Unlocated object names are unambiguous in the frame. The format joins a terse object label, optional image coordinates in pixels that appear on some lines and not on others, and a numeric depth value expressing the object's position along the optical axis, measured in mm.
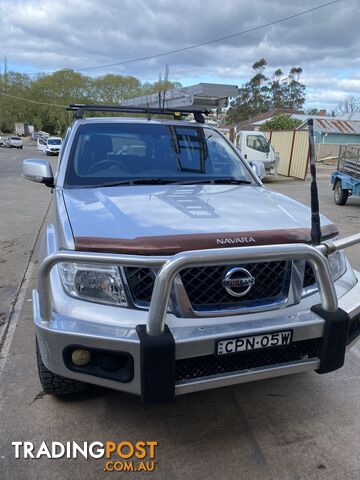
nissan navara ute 2062
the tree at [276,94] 80000
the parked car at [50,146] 36022
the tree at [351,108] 78088
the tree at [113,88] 78875
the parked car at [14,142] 48938
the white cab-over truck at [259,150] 18047
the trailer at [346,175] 10797
